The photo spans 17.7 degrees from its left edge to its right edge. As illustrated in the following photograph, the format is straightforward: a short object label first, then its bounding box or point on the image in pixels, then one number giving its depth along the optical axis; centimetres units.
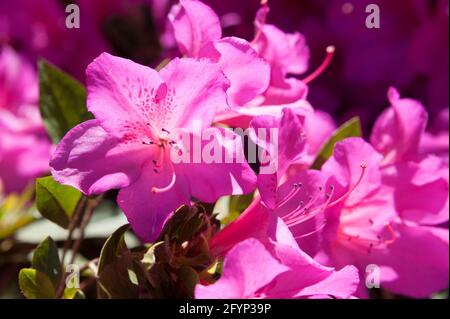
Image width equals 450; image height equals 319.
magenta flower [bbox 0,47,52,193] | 67
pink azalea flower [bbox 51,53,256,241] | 47
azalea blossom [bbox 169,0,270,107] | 49
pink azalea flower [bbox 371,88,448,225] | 55
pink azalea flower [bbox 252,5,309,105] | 51
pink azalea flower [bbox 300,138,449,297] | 51
